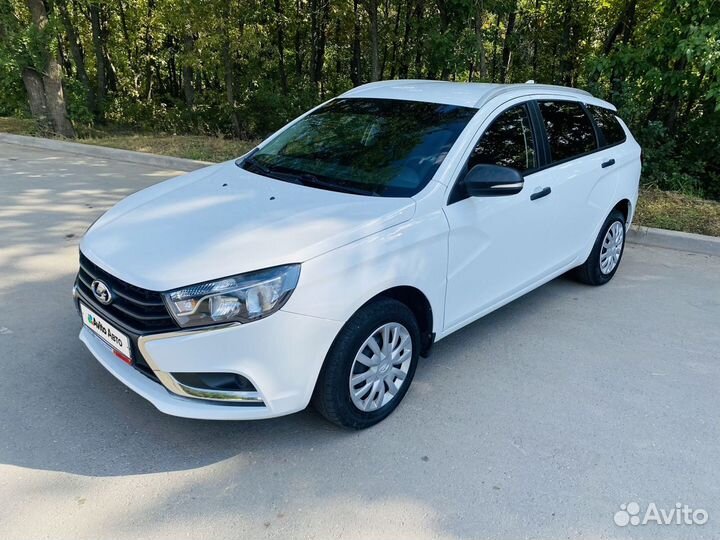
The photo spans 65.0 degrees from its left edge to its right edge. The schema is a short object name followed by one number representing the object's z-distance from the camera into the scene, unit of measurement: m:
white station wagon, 2.42
